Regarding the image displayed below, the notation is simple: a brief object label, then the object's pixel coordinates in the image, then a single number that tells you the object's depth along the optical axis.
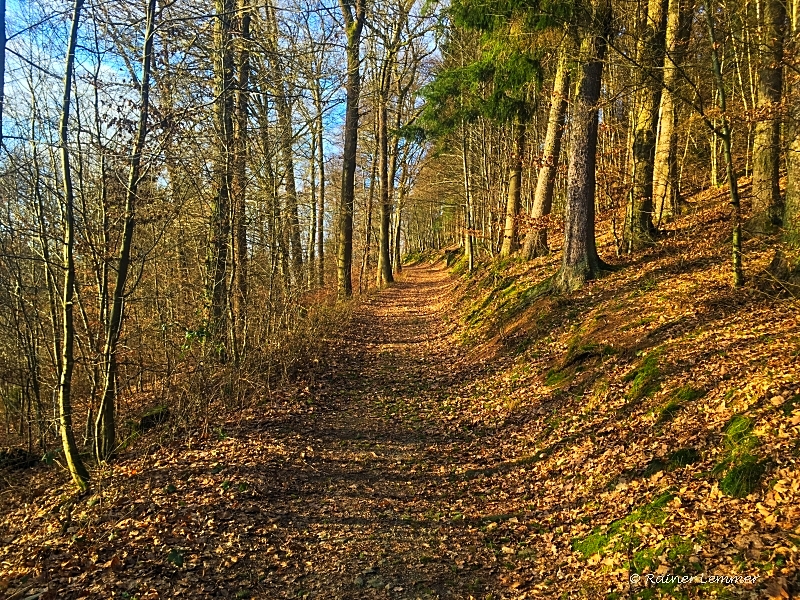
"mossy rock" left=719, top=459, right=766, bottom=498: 3.95
